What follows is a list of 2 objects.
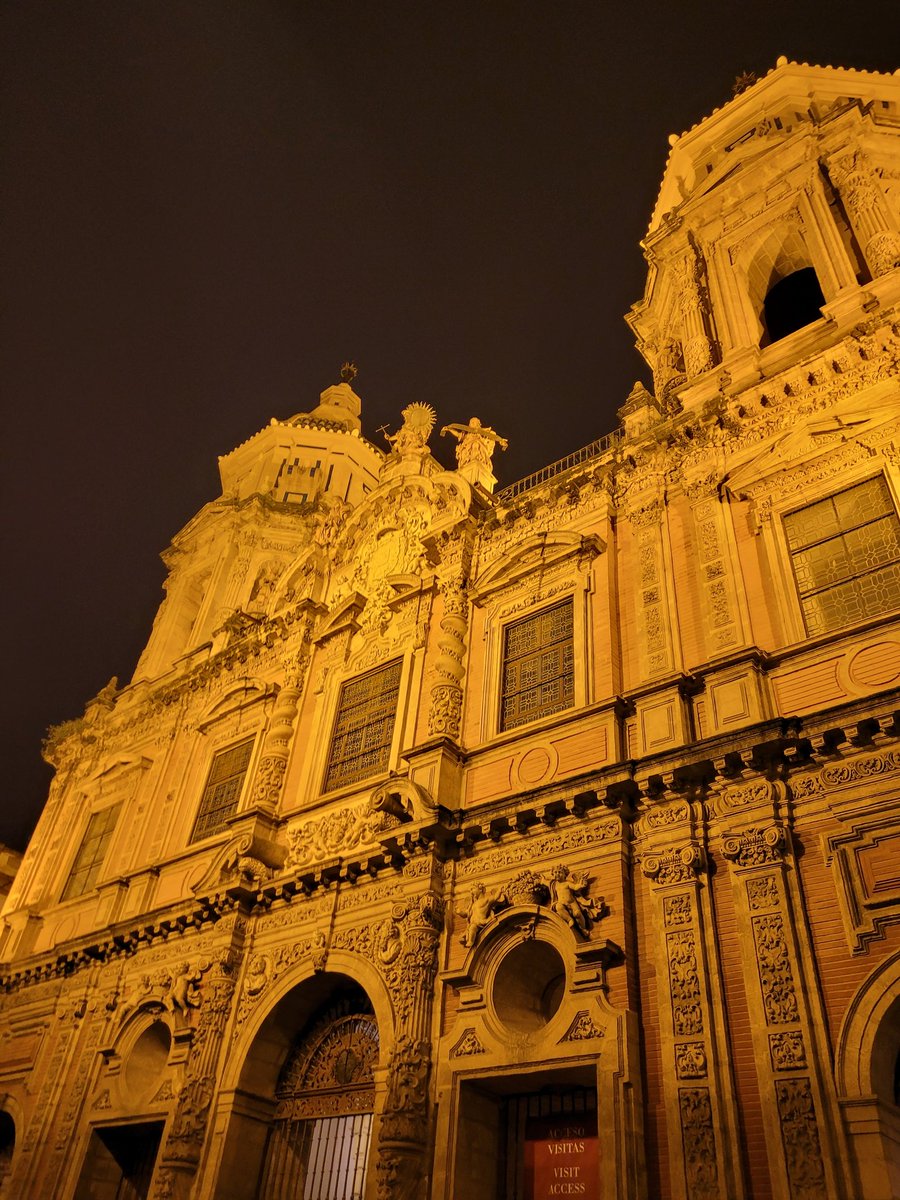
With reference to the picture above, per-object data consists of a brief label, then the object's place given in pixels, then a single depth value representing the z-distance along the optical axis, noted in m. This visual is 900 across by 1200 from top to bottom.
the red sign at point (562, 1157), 9.74
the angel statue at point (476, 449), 18.70
